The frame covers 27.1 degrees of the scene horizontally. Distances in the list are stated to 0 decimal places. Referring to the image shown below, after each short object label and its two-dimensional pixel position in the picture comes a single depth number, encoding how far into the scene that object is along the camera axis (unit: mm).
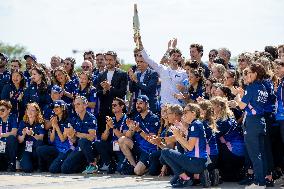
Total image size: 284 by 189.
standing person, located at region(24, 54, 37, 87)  13766
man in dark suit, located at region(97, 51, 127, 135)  12531
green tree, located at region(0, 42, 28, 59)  75375
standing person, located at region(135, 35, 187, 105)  11633
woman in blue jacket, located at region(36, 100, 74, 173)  12125
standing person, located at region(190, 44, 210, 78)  12245
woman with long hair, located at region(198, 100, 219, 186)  9445
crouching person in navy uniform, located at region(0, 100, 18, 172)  12414
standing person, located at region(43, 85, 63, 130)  12461
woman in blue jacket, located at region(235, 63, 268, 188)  8773
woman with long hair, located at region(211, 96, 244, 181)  9734
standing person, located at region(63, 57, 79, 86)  13220
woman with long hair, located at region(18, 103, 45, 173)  12375
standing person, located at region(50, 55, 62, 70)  14305
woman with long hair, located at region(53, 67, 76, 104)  12812
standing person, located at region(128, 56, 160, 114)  11995
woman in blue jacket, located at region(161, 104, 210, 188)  9195
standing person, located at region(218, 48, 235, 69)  12180
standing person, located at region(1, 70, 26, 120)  13180
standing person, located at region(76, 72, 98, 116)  12570
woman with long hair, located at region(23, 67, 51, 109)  12870
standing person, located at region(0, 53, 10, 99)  13594
